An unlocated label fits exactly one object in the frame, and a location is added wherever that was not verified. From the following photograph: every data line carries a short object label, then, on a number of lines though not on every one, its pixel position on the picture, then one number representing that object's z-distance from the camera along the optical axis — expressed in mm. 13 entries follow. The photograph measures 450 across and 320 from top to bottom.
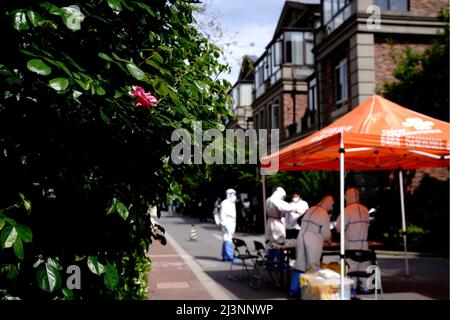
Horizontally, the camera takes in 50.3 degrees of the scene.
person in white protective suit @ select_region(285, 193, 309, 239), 11711
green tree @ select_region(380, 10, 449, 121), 15703
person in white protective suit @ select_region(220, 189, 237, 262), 13891
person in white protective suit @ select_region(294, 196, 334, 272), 8617
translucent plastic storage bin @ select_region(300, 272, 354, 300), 7324
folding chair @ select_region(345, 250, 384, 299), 8164
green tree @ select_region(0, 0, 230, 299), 1788
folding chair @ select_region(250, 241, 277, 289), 10133
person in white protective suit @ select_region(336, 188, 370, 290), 9398
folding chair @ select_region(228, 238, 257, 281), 10936
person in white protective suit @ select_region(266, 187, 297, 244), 10836
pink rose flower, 2057
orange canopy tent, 7672
